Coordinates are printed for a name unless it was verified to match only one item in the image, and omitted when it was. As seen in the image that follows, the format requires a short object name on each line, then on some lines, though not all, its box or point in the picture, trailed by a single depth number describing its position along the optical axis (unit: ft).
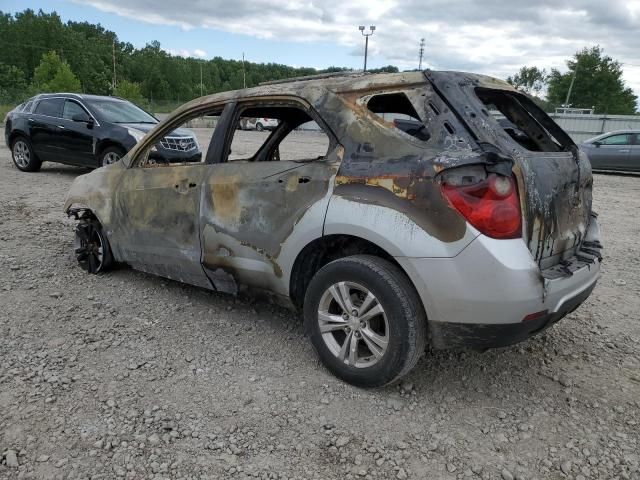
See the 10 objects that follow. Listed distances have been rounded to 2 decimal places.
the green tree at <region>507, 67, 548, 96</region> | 250.98
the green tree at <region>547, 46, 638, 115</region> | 191.31
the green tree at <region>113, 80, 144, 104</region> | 190.08
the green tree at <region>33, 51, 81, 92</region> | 167.73
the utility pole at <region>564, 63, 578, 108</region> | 187.59
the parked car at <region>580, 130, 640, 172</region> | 46.96
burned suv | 7.97
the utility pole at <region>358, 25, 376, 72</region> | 137.03
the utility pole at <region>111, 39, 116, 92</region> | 257.26
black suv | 30.89
